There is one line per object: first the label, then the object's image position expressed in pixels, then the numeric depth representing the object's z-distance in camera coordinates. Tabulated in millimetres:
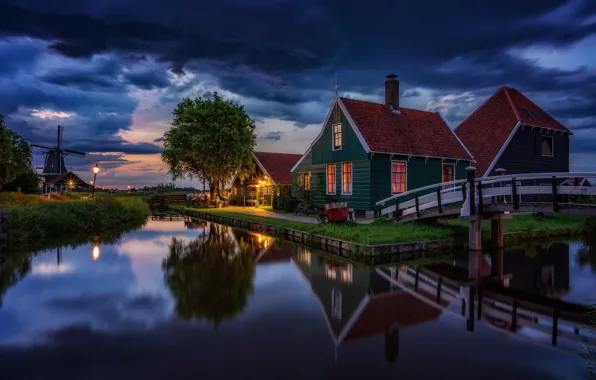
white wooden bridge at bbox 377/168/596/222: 11891
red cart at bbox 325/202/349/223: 17562
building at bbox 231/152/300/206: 34969
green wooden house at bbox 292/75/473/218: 20781
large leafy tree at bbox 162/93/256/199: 36438
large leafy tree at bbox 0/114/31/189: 28125
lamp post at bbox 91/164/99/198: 26953
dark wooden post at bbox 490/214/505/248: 15984
